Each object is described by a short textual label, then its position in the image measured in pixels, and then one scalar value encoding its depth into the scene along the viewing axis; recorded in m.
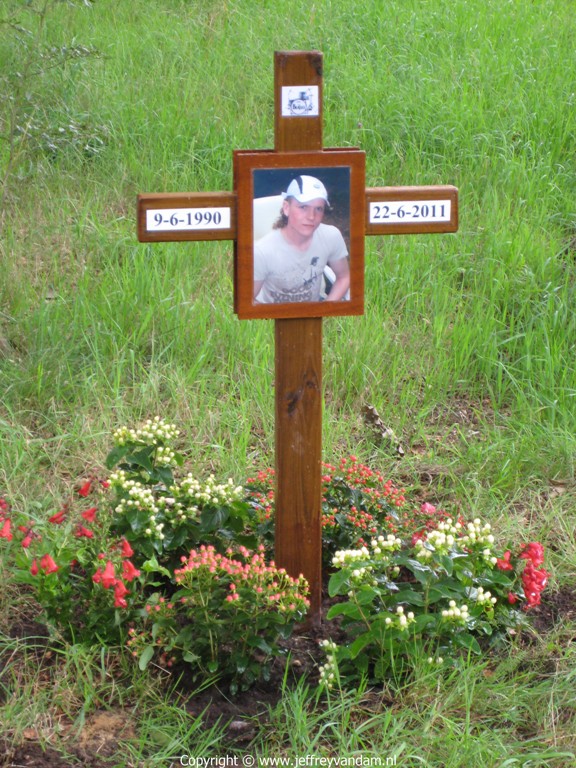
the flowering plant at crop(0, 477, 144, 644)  2.62
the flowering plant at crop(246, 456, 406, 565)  3.12
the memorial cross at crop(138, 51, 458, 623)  2.65
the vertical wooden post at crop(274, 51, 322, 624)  2.69
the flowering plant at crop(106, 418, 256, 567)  2.84
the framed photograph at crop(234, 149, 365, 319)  2.65
